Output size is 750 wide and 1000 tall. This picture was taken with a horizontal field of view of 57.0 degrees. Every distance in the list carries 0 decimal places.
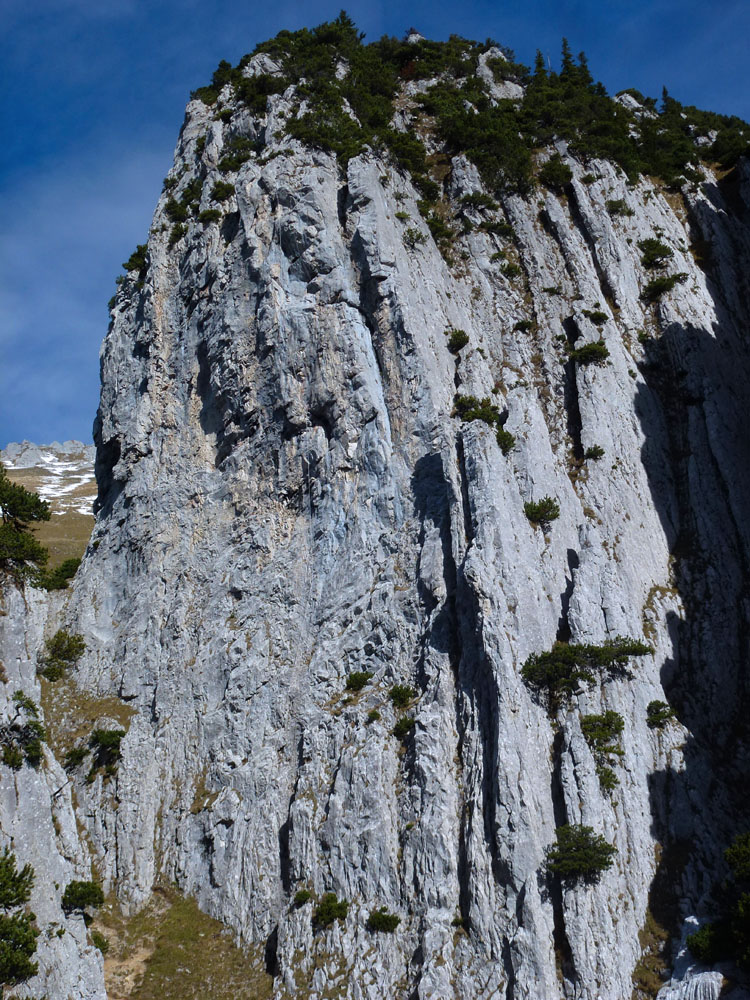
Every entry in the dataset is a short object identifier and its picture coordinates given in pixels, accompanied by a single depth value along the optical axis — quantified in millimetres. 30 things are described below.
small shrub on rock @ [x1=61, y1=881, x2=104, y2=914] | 26797
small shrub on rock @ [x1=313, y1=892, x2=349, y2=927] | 28953
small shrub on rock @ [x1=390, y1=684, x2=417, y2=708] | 33875
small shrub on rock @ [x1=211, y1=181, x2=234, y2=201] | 52312
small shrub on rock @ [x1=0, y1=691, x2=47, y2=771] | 27203
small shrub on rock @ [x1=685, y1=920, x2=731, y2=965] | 24094
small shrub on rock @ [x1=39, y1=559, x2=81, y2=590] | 45062
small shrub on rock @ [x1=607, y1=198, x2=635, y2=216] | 55500
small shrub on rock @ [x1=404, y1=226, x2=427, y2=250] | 50281
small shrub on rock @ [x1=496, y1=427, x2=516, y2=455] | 39125
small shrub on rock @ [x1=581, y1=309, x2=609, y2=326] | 47531
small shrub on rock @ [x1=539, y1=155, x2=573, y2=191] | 57031
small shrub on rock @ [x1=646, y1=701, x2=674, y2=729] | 32250
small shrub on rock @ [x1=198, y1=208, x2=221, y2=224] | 51281
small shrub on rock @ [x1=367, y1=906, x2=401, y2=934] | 28062
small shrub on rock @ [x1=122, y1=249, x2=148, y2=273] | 55219
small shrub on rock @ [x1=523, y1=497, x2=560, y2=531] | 37188
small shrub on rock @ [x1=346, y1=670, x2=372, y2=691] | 35219
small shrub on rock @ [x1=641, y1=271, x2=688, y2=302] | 50500
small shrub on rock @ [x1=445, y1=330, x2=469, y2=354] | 46281
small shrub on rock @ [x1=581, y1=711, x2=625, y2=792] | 29828
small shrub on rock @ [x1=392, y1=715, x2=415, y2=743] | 32781
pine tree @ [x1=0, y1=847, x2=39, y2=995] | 22219
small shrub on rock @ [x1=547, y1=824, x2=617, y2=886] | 26875
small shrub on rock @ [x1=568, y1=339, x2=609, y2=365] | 44875
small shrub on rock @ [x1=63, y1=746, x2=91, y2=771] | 35969
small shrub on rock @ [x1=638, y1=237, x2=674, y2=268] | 52750
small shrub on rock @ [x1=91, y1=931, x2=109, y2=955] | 29391
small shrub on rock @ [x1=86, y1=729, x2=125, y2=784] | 36094
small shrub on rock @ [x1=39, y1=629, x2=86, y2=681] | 40031
